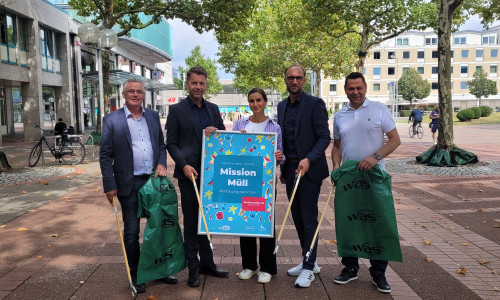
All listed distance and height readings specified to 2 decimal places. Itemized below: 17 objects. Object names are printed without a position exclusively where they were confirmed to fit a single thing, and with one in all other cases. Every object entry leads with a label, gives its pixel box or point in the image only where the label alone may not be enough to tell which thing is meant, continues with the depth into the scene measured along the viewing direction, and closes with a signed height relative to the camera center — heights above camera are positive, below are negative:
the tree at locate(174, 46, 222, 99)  74.00 +9.11
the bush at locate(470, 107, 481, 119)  39.57 +0.06
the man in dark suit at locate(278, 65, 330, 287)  3.95 -0.25
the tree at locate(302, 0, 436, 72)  16.64 +3.82
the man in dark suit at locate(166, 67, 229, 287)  3.94 -0.18
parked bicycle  13.39 -0.79
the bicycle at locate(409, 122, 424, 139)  24.43 -0.94
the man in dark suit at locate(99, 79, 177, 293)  3.86 -0.28
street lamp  13.52 +2.62
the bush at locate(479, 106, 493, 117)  41.22 +0.13
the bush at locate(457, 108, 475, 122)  39.03 -0.22
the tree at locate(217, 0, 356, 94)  23.11 +4.55
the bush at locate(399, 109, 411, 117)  60.45 +0.24
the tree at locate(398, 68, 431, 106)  70.94 +4.41
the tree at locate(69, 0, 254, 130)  17.84 +4.30
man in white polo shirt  3.90 -0.15
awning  25.74 +2.83
